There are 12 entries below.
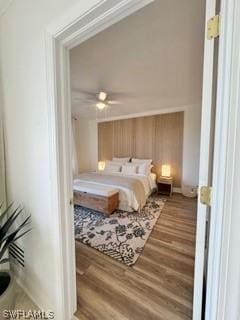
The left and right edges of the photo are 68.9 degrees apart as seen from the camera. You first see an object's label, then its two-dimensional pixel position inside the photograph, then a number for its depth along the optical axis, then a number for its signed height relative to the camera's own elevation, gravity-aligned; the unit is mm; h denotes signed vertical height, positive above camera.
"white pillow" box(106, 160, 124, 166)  5175 -492
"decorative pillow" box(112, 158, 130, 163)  5348 -408
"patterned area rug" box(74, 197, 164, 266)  2227 -1301
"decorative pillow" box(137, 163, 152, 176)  4613 -588
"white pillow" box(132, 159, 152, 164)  4945 -400
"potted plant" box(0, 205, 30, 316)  1299 -1089
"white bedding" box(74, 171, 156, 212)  3404 -1036
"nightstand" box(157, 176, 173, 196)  4625 -1027
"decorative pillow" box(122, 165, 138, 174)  4723 -609
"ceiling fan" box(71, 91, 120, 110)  3372 +1025
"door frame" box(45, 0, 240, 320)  639 +127
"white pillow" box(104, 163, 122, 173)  5017 -616
